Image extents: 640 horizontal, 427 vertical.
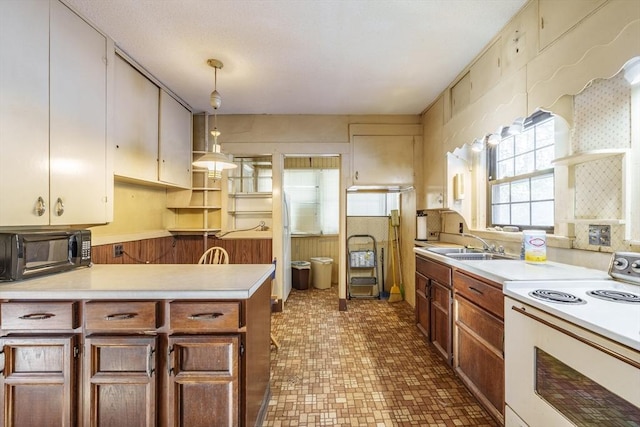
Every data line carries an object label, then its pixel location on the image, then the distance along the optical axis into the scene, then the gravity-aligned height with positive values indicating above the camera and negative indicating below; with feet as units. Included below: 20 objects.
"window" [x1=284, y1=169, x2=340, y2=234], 16.67 +1.04
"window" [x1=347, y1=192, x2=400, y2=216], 15.49 +0.58
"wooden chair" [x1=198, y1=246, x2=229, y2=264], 8.03 -1.38
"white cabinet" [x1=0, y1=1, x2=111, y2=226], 4.55 +1.83
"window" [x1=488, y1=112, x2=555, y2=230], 6.65 +1.02
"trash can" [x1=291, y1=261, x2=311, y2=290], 15.11 -3.37
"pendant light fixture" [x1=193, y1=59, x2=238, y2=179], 7.06 +1.38
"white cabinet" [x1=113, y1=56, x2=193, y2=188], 7.38 +2.60
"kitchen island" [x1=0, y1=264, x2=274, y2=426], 4.25 -2.17
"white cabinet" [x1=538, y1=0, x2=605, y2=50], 4.68 +3.60
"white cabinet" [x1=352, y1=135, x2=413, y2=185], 12.00 +2.37
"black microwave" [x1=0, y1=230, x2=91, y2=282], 4.45 -0.70
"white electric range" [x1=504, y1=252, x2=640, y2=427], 2.71 -1.57
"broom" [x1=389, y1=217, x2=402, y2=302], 13.15 -3.78
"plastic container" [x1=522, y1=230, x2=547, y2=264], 5.75 -0.68
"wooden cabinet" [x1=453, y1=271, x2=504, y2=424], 4.98 -2.54
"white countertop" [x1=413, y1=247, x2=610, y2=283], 4.64 -1.04
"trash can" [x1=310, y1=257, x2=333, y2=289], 15.35 -3.26
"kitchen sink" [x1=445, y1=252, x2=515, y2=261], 7.64 -1.15
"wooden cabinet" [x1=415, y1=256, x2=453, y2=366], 7.16 -2.58
